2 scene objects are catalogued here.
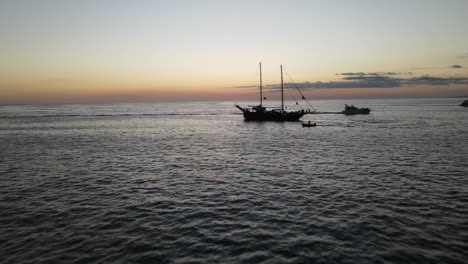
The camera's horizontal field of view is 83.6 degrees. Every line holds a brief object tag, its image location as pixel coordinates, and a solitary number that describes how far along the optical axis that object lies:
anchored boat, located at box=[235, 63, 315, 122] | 83.00
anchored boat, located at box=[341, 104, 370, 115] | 119.06
